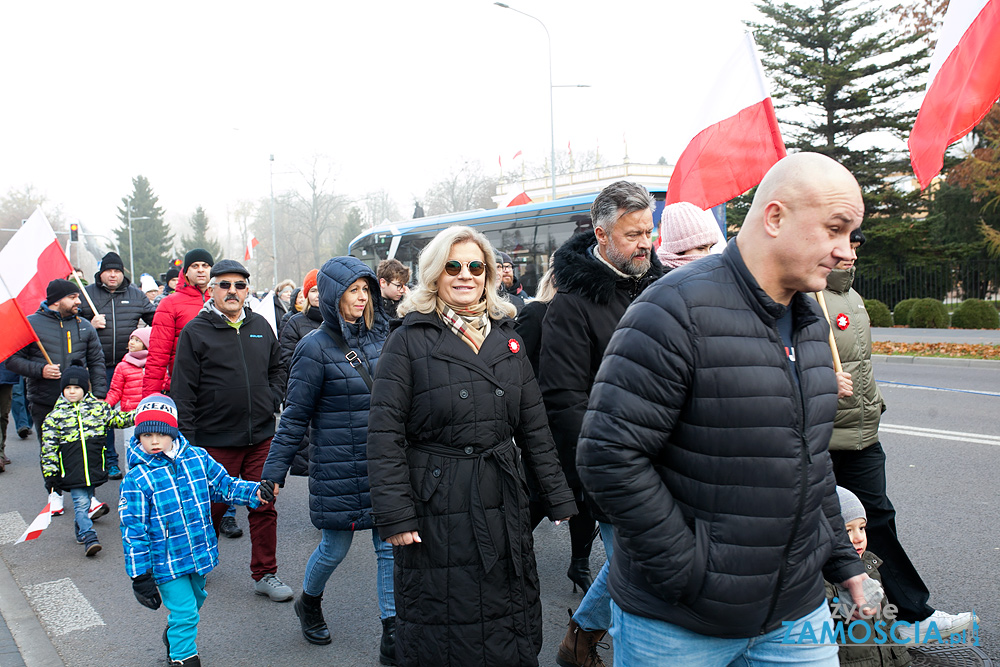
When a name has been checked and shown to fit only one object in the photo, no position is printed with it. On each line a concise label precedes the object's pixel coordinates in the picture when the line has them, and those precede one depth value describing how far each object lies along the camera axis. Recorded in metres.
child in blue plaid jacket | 3.56
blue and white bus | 17.75
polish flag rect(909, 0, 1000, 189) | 3.57
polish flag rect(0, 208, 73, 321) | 7.31
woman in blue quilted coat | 3.88
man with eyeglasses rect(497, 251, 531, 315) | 7.19
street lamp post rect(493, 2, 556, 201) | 25.12
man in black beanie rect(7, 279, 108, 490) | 7.12
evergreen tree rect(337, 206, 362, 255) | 63.12
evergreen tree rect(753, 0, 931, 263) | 26.77
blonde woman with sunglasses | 2.80
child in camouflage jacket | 5.84
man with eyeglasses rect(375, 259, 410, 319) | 6.46
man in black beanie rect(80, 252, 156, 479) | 8.59
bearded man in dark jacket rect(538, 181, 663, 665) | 3.49
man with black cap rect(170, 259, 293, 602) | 4.83
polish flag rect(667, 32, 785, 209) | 5.05
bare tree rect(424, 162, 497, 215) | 49.94
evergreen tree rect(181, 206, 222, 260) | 71.12
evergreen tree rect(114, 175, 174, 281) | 70.62
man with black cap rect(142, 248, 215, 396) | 5.67
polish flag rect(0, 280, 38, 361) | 6.36
